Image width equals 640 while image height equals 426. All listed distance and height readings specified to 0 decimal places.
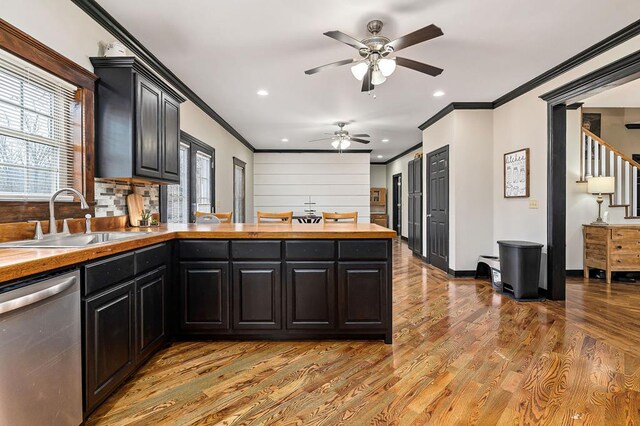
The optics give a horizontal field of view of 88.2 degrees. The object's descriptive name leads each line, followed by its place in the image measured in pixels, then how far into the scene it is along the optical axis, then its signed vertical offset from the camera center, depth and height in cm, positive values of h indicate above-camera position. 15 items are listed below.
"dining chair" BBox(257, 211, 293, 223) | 390 -6
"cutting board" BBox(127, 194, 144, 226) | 314 +4
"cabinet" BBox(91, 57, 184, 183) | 261 +76
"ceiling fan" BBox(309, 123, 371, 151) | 652 +145
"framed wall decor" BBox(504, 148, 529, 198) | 441 +51
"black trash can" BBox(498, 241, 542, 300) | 395 -73
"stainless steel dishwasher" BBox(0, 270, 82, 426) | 121 -57
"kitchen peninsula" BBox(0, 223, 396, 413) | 265 -58
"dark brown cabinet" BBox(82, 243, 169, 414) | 168 -62
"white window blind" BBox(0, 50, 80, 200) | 197 +54
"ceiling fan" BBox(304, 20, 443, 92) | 250 +132
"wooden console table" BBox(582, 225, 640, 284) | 468 -55
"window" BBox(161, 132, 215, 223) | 428 +35
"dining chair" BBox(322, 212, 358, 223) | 390 -6
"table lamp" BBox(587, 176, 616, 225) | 469 +35
